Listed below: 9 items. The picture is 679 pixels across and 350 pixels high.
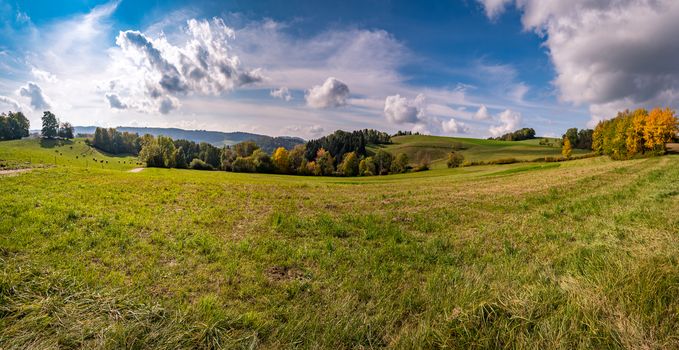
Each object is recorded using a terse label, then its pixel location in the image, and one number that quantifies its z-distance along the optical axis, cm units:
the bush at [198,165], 9372
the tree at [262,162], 9644
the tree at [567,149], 8816
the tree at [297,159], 10831
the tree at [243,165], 9519
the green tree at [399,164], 11325
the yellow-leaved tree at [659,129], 5725
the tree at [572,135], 12375
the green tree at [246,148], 12938
